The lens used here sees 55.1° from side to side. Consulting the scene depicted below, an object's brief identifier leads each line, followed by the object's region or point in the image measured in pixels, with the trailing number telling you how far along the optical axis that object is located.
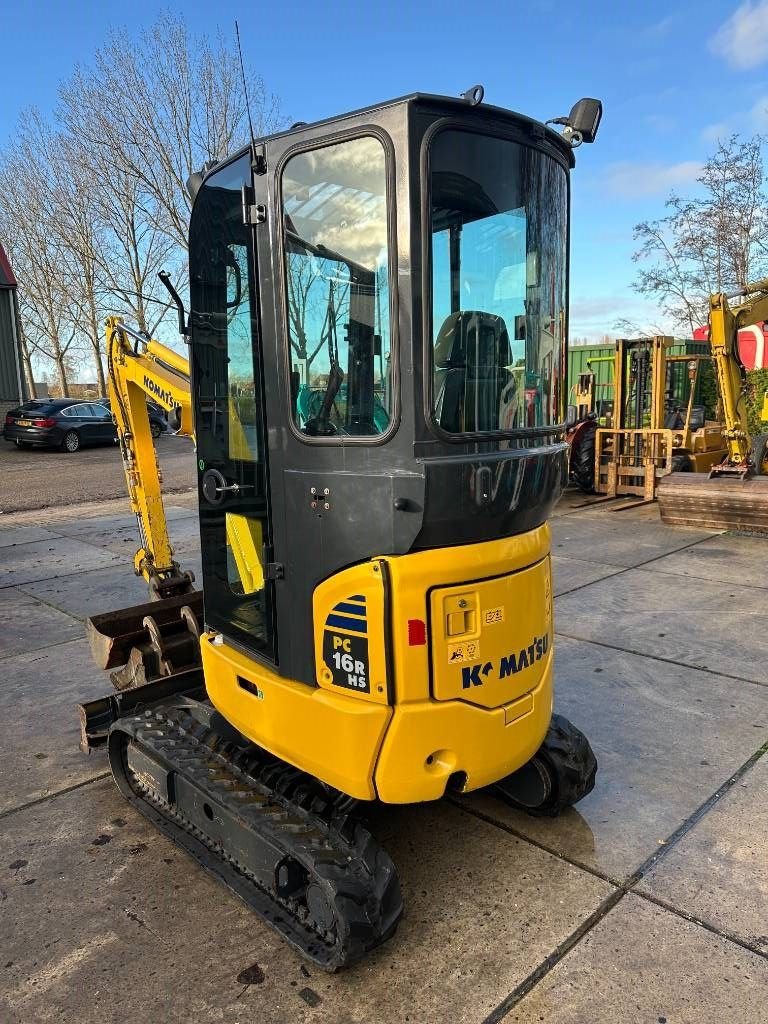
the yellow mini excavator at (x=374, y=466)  2.26
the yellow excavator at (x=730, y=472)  9.52
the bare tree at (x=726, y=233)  21.88
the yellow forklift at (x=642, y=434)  12.20
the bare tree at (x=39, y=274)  31.30
